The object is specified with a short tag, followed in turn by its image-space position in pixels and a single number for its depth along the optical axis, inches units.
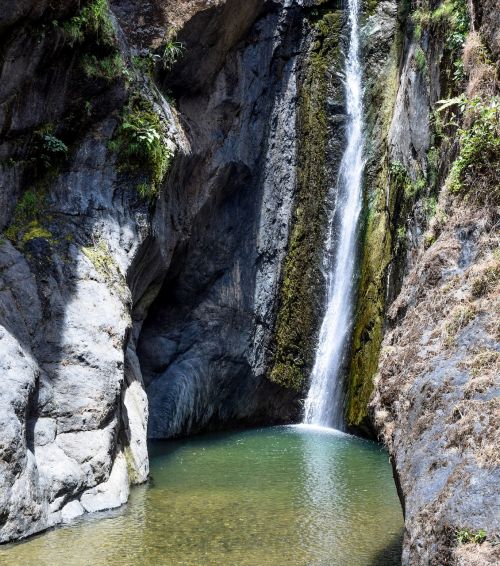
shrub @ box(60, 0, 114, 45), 429.4
